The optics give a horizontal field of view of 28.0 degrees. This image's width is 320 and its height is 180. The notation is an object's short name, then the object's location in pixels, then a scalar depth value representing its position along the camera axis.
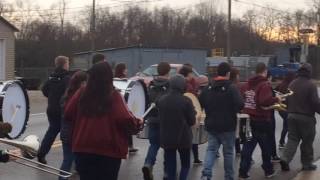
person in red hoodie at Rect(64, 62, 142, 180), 5.24
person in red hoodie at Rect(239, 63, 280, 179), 8.99
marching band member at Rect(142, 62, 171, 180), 8.85
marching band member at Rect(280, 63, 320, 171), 9.77
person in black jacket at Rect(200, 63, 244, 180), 8.17
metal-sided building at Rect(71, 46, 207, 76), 44.62
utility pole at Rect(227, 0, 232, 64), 47.91
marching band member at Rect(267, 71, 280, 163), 9.54
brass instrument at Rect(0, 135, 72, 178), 5.15
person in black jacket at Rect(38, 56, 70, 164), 9.51
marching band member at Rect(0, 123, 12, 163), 5.47
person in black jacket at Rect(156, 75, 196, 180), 7.67
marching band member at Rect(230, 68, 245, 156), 10.02
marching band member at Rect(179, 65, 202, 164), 10.47
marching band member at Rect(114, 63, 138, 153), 11.45
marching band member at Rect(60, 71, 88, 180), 7.93
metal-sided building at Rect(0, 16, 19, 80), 36.91
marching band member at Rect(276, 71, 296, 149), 12.05
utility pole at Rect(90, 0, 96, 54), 46.91
